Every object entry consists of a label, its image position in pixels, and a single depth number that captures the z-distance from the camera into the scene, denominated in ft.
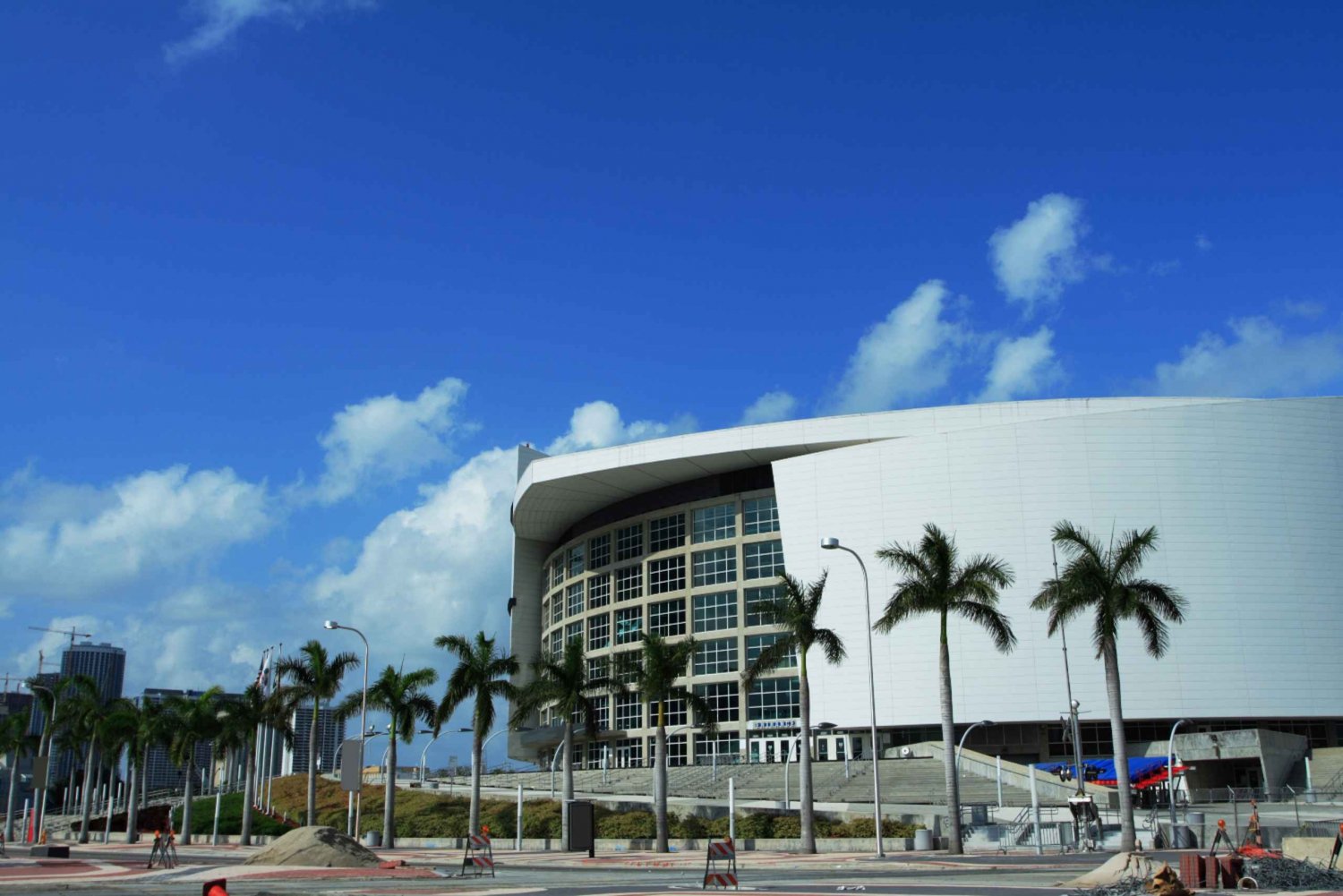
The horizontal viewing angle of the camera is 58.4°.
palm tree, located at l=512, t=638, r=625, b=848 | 169.68
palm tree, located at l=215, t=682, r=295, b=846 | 207.62
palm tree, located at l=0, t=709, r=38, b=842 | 308.19
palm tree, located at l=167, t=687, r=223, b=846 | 236.02
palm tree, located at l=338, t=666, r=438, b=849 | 188.34
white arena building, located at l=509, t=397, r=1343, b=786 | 246.47
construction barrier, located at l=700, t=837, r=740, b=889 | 83.66
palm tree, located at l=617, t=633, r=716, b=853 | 155.22
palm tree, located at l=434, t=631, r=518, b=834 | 180.96
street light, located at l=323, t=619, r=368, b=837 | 170.81
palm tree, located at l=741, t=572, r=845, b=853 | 141.08
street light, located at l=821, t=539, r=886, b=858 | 129.08
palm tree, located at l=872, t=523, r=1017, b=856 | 142.10
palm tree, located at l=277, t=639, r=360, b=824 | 197.77
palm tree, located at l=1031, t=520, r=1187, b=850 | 135.03
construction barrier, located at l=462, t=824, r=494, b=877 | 111.55
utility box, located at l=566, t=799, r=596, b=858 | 141.79
